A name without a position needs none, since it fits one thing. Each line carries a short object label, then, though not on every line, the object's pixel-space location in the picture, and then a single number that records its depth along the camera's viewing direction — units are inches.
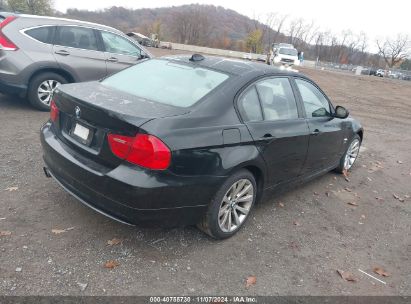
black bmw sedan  114.7
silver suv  259.1
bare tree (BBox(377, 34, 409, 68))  3735.2
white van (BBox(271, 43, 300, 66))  1302.9
